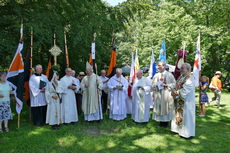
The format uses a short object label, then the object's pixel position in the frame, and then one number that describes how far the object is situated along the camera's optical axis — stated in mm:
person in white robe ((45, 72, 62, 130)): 5902
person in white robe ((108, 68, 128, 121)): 6906
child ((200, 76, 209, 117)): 7378
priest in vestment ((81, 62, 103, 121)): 6465
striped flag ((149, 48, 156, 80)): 9793
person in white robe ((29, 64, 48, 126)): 6121
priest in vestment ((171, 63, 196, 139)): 4910
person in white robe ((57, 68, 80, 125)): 6270
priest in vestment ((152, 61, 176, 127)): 5859
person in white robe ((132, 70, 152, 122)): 6527
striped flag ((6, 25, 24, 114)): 5898
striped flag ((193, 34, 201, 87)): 6596
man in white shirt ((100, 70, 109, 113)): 8492
